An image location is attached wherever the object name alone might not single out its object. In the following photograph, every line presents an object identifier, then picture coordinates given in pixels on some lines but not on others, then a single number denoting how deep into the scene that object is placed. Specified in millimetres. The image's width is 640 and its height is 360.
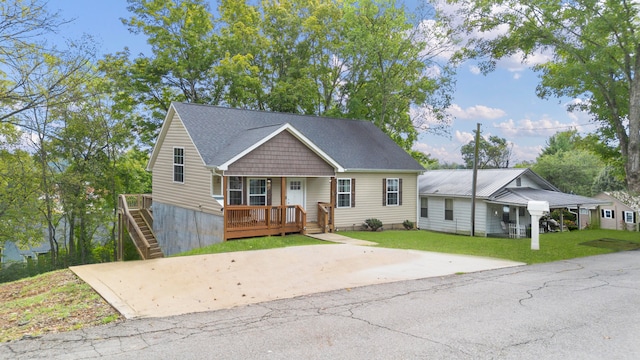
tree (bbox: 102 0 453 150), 26594
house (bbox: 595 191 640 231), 31266
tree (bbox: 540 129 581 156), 60234
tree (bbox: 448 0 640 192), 16516
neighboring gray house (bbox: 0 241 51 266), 38344
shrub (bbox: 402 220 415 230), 21188
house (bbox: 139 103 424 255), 15617
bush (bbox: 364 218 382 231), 19469
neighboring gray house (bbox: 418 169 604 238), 23531
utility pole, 22047
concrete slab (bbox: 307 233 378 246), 15033
